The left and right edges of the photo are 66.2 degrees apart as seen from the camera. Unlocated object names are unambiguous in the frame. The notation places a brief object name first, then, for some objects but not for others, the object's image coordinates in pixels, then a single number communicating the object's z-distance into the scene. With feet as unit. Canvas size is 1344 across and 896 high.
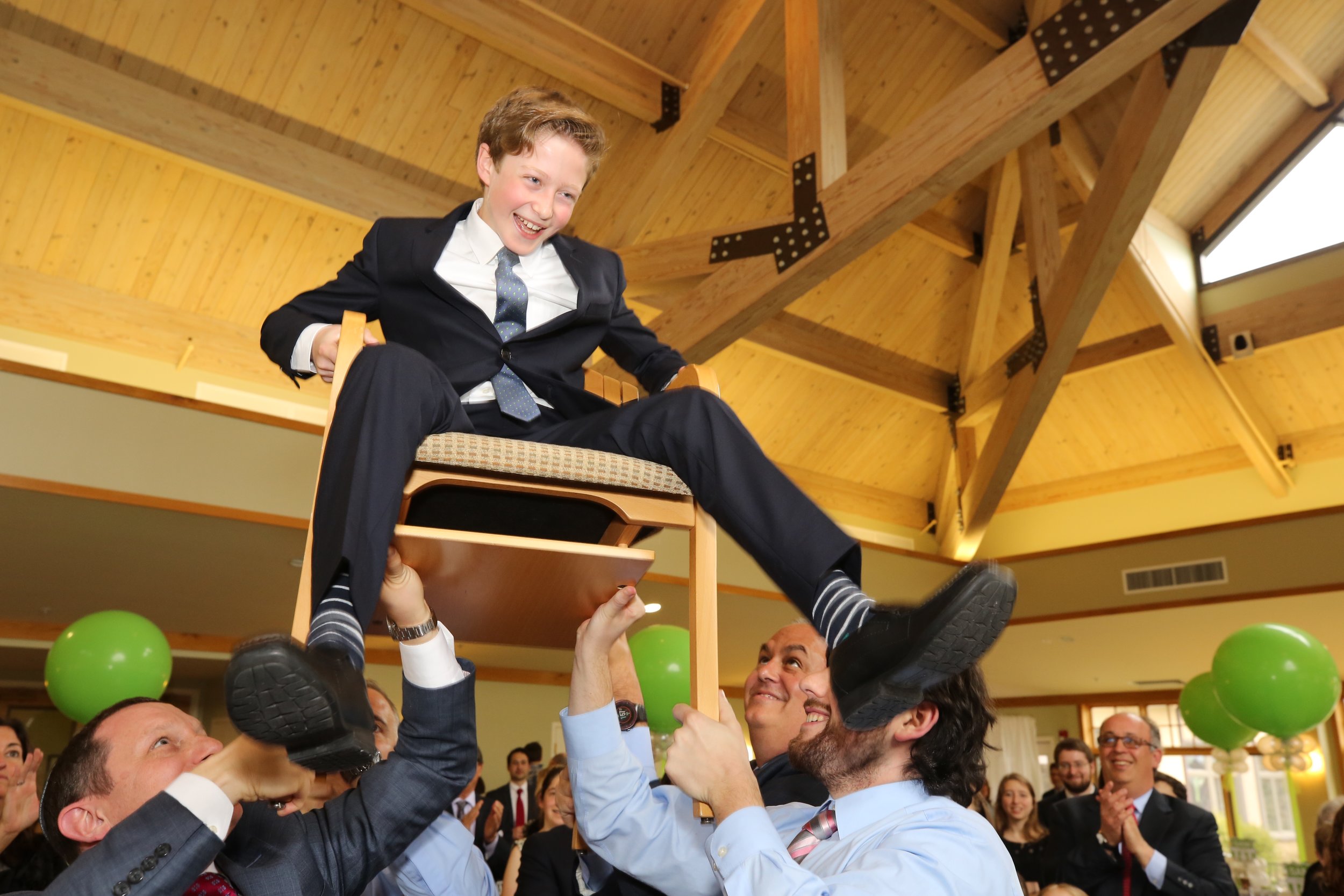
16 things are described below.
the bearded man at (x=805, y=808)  3.57
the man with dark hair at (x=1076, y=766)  13.91
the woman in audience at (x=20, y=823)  6.64
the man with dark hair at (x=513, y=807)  15.30
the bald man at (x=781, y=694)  6.09
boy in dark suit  3.58
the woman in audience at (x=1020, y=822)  14.21
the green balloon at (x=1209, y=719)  14.99
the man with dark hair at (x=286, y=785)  4.14
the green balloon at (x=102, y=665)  10.34
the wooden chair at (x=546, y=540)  4.58
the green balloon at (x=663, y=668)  10.97
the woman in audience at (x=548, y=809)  10.57
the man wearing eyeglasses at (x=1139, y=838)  9.23
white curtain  36.11
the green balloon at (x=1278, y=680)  12.17
